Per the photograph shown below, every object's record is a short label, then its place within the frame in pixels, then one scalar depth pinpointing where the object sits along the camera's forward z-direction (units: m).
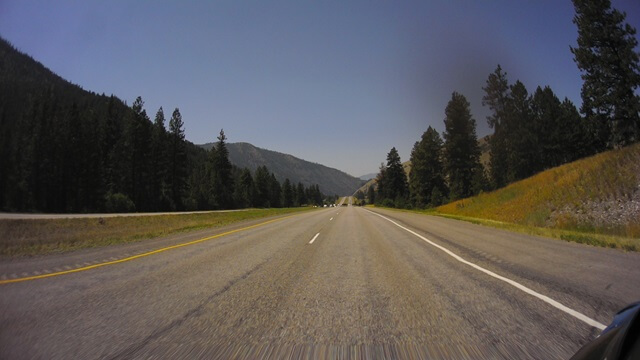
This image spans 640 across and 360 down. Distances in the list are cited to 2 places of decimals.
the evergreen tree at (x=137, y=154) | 52.97
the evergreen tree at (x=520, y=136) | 46.82
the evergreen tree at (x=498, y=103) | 46.06
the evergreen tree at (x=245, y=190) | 86.75
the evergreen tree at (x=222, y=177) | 72.56
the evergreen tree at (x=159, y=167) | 56.68
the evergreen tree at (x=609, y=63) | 26.75
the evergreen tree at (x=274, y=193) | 111.12
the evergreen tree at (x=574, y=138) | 52.88
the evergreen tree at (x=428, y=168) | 56.22
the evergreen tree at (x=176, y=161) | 59.69
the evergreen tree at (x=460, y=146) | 46.94
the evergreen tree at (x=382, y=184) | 91.75
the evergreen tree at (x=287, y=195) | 125.59
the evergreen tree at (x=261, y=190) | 97.57
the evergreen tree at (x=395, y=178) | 80.70
